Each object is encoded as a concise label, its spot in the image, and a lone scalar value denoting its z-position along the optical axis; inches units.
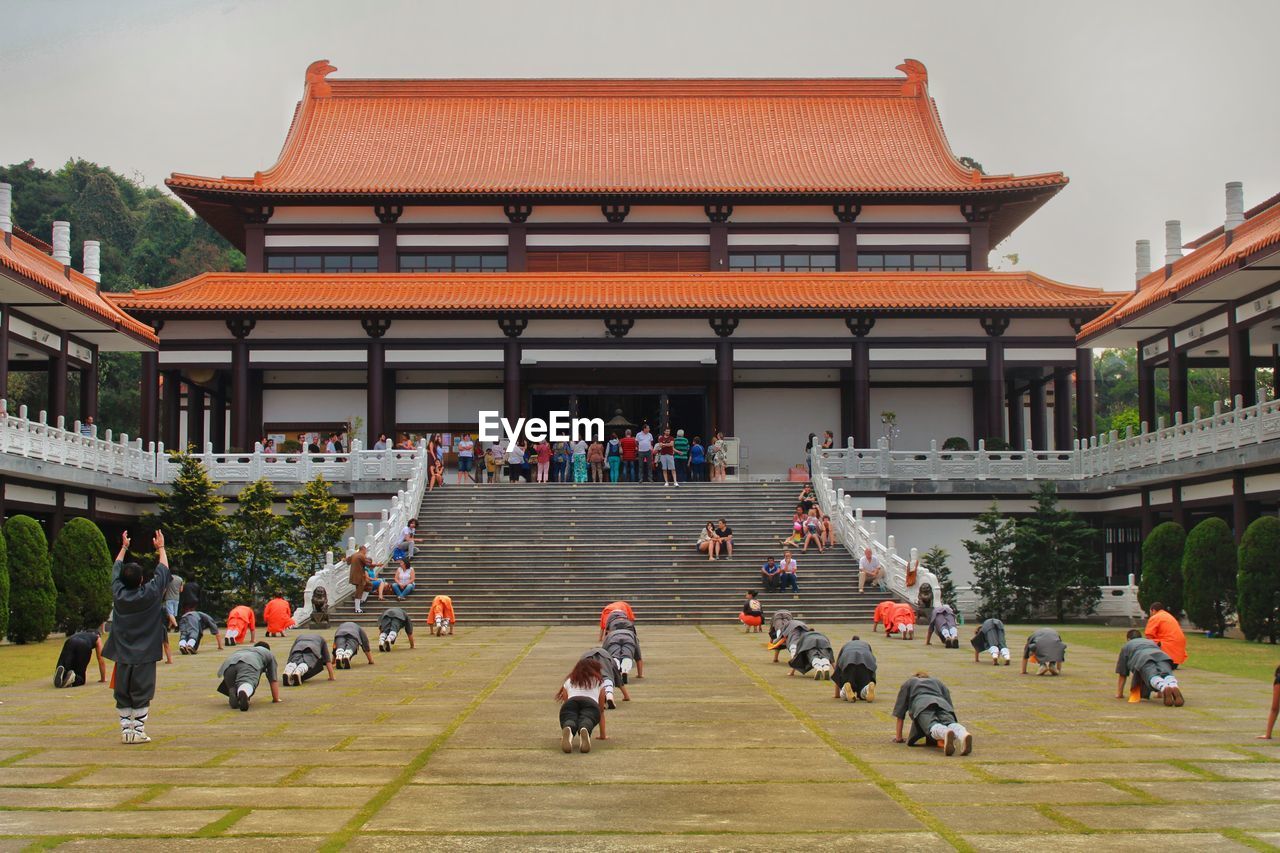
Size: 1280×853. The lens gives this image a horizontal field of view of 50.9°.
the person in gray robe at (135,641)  472.1
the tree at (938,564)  1282.0
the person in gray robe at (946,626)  837.2
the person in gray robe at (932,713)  443.8
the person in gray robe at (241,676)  552.7
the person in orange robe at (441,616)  924.0
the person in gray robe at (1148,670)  569.0
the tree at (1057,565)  1184.8
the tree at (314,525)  1216.8
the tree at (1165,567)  1063.6
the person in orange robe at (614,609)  697.0
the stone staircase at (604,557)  1098.1
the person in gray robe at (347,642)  700.7
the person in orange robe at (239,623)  830.5
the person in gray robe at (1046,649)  683.4
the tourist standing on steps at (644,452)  1464.1
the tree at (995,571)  1194.0
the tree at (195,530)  1179.3
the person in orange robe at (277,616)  891.4
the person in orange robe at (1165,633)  671.1
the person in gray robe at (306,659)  636.1
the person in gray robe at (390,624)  786.8
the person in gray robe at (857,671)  573.9
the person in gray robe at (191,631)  807.1
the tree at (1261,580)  910.4
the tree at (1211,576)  980.6
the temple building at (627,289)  1576.0
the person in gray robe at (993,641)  740.0
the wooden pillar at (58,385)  1247.7
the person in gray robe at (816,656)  664.4
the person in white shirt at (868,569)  1119.6
